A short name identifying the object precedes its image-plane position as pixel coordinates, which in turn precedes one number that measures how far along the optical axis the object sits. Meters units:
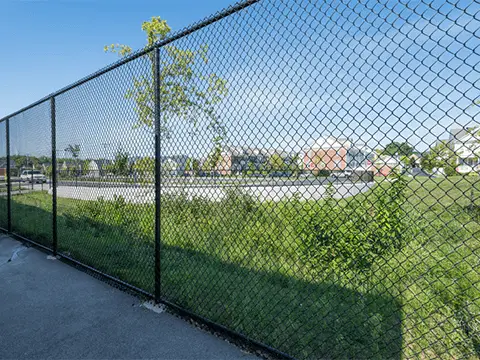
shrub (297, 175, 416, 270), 3.19
